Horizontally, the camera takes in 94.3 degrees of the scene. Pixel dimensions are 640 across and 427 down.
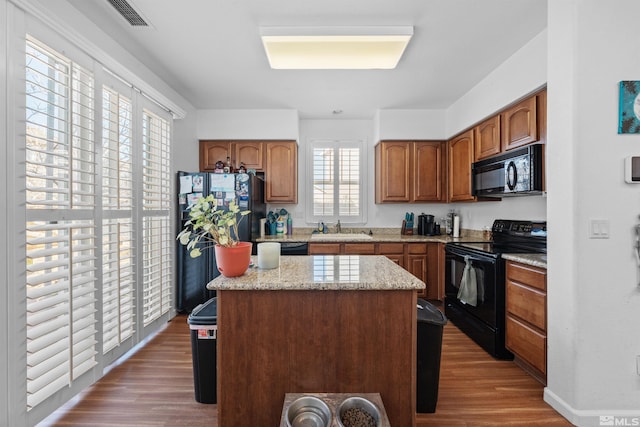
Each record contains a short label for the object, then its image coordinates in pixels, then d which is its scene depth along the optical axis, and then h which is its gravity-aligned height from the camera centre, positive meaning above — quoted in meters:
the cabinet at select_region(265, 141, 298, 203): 4.05 +0.61
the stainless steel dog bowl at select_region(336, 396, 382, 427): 1.24 -0.83
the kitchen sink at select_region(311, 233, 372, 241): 3.78 -0.30
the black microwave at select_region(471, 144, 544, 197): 2.32 +0.36
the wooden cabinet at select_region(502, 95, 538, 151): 2.39 +0.78
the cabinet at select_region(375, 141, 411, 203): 4.05 +0.61
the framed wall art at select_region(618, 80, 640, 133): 1.68 +0.58
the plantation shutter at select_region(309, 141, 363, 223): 4.45 +0.48
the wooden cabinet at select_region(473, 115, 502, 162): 2.91 +0.78
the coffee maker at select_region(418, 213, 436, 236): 4.10 -0.16
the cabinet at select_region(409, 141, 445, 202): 4.04 +0.55
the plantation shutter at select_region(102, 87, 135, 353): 2.22 -0.07
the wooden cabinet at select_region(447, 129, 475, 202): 3.45 +0.60
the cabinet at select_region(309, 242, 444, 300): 3.68 -0.48
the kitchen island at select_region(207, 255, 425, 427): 1.43 -0.65
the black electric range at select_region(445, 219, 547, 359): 2.46 -0.59
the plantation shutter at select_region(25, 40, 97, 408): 1.62 -0.06
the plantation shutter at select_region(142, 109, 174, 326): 2.79 -0.05
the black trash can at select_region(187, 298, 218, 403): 1.80 -0.85
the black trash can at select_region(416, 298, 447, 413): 1.73 -0.85
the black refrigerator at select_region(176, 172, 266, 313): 3.35 -0.05
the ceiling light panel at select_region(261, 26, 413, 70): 2.23 +1.35
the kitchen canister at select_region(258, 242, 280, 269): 1.72 -0.24
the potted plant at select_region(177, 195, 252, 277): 1.46 -0.14
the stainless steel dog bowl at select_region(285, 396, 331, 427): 1.26 -0.86
